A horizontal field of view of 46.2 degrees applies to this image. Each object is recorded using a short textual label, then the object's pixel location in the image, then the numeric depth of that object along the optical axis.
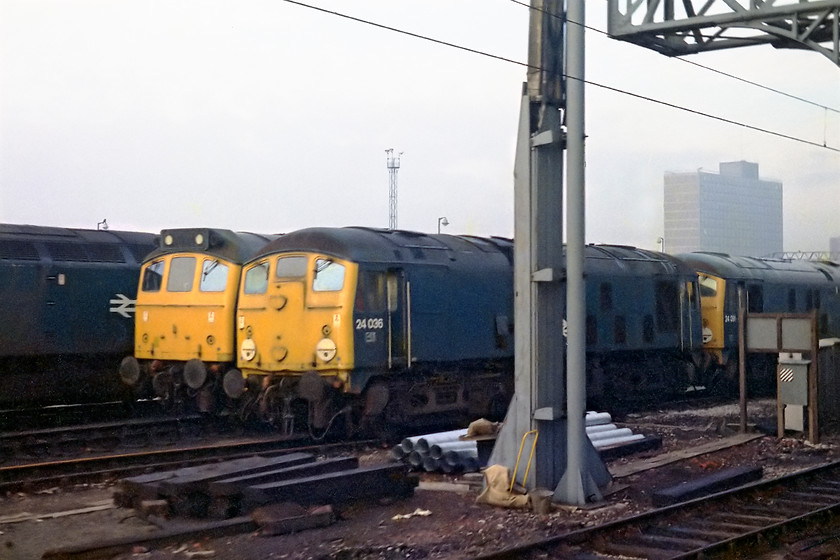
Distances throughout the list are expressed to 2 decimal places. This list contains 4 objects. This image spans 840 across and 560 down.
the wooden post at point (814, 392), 15.38
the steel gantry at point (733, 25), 13.01
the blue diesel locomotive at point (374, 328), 14.65
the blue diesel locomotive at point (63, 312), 16.81
